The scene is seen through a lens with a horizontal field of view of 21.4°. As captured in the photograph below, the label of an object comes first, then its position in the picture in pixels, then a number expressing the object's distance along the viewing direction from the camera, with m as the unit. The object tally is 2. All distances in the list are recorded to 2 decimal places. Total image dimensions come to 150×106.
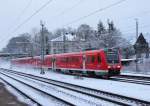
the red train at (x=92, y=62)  35.91
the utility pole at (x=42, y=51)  55.47
